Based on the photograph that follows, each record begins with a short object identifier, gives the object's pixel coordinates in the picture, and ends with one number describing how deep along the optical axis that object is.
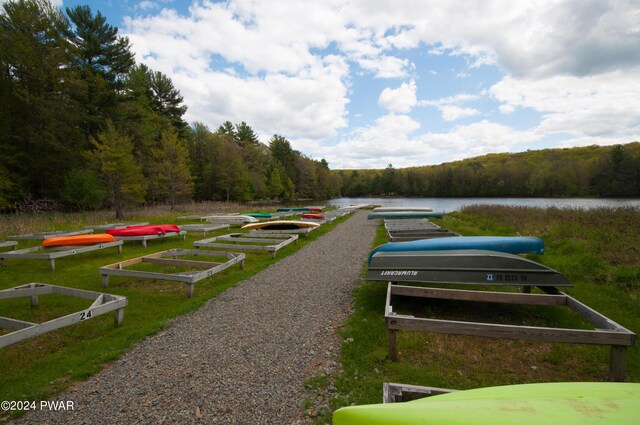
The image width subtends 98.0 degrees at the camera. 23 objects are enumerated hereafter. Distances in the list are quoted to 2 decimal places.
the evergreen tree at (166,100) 37.19
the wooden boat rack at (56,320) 3.45
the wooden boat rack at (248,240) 9.49
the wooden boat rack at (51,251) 7.97
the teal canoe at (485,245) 6.23
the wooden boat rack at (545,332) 3.03
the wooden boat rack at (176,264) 5.91
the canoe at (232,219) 17.39
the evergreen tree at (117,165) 18.33
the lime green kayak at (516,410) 1.61
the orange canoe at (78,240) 8.78
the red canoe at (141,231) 10.99
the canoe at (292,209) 27.56
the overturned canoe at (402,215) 21.70
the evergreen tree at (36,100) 20.06
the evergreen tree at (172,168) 26.67
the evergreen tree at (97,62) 23.62
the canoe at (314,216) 20.11
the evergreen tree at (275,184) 56.59
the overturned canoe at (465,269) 4.68
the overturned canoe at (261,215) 21.09
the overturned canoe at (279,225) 14.25
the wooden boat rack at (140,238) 10.74
